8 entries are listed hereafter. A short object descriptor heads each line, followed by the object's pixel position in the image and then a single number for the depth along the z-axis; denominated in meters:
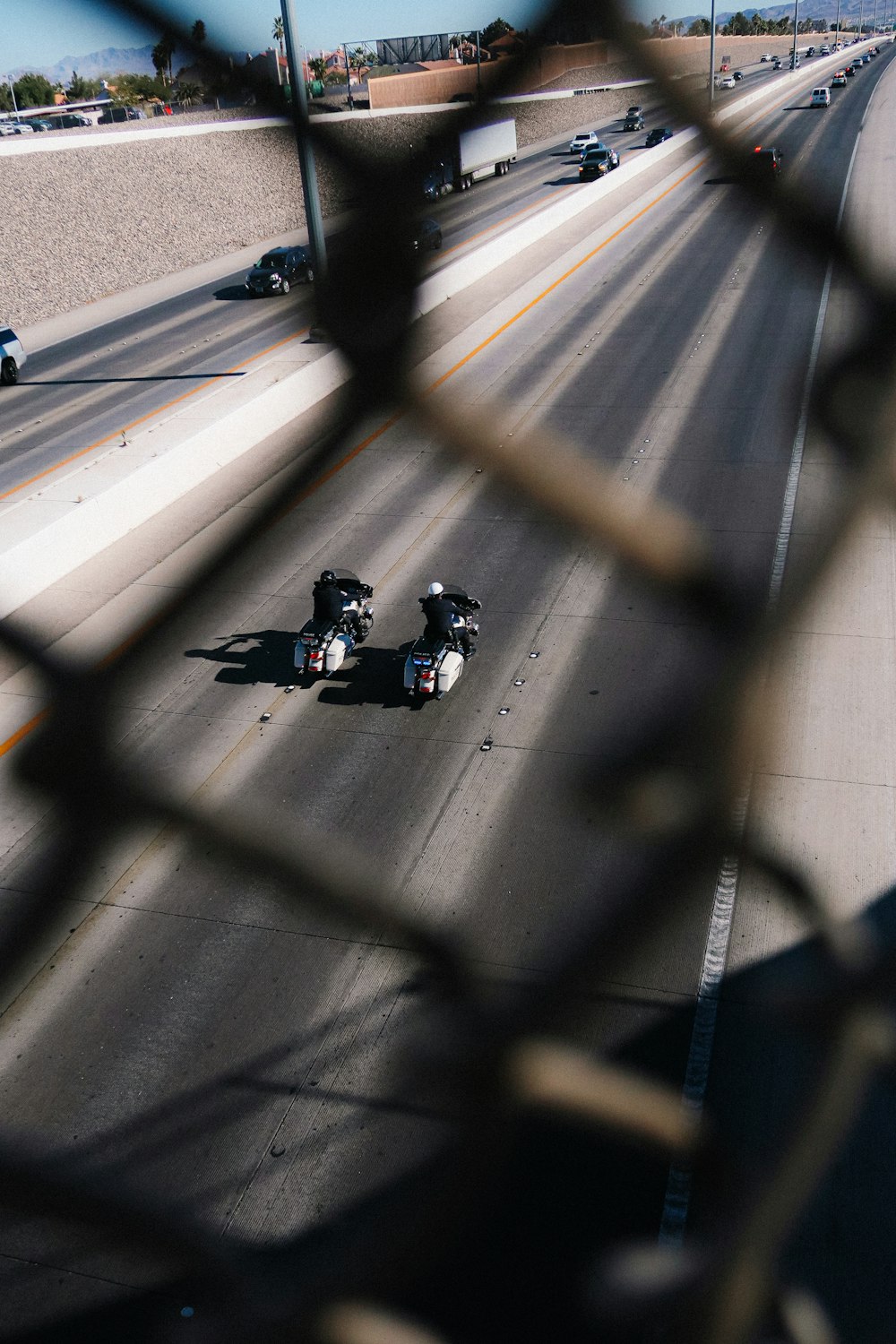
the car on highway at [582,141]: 50.67
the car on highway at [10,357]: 27.22
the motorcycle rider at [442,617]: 11.98
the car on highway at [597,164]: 41.66
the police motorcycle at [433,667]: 11.77
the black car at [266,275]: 26.91
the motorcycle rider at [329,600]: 12.43
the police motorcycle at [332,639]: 12.37
